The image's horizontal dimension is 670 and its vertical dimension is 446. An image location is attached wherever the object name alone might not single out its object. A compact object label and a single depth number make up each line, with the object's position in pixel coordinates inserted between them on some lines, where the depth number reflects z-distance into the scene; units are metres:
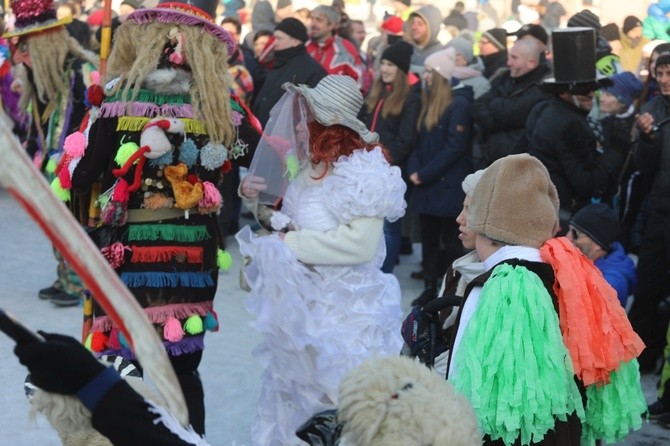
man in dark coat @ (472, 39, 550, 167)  12.39
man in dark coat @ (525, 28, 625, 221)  10.71
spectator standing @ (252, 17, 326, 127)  14.04
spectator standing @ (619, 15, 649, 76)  19.49
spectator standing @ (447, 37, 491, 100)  14.26
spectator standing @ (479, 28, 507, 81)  16.43
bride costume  6.91
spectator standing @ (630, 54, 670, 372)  10.78
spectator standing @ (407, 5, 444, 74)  16.86
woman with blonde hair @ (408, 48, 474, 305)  13.25
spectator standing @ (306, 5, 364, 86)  16.03
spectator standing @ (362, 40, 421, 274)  13.81
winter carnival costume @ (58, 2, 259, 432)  7.34
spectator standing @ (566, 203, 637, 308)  9.15
